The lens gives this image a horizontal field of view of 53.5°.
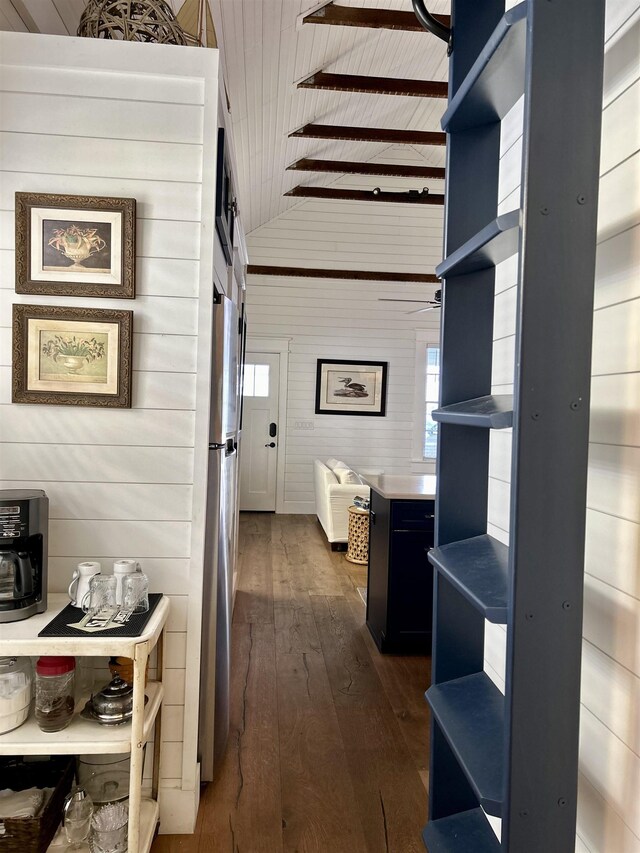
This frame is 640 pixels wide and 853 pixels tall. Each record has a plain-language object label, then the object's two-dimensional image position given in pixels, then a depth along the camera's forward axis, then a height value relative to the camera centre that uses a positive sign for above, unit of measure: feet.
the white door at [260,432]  25.84 -0.91
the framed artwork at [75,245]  6.58 +1.67
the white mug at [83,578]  6.26 -1.70
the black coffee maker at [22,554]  5.88 -1.43
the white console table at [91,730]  5.54 -2.96
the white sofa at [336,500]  19.61 -2.78
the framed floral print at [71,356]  6.63 +0.52
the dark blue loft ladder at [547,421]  3.32 -0.02
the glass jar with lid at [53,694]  5.81 -2.67
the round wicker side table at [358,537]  18.65 -3.69
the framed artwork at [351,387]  25.89 +1.00
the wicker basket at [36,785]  5.72 -3.85
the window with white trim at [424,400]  26.40 +0.59
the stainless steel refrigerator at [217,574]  7.50 -2.05
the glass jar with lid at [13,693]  5.71 -2.64
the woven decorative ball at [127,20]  6.65 +4.08
